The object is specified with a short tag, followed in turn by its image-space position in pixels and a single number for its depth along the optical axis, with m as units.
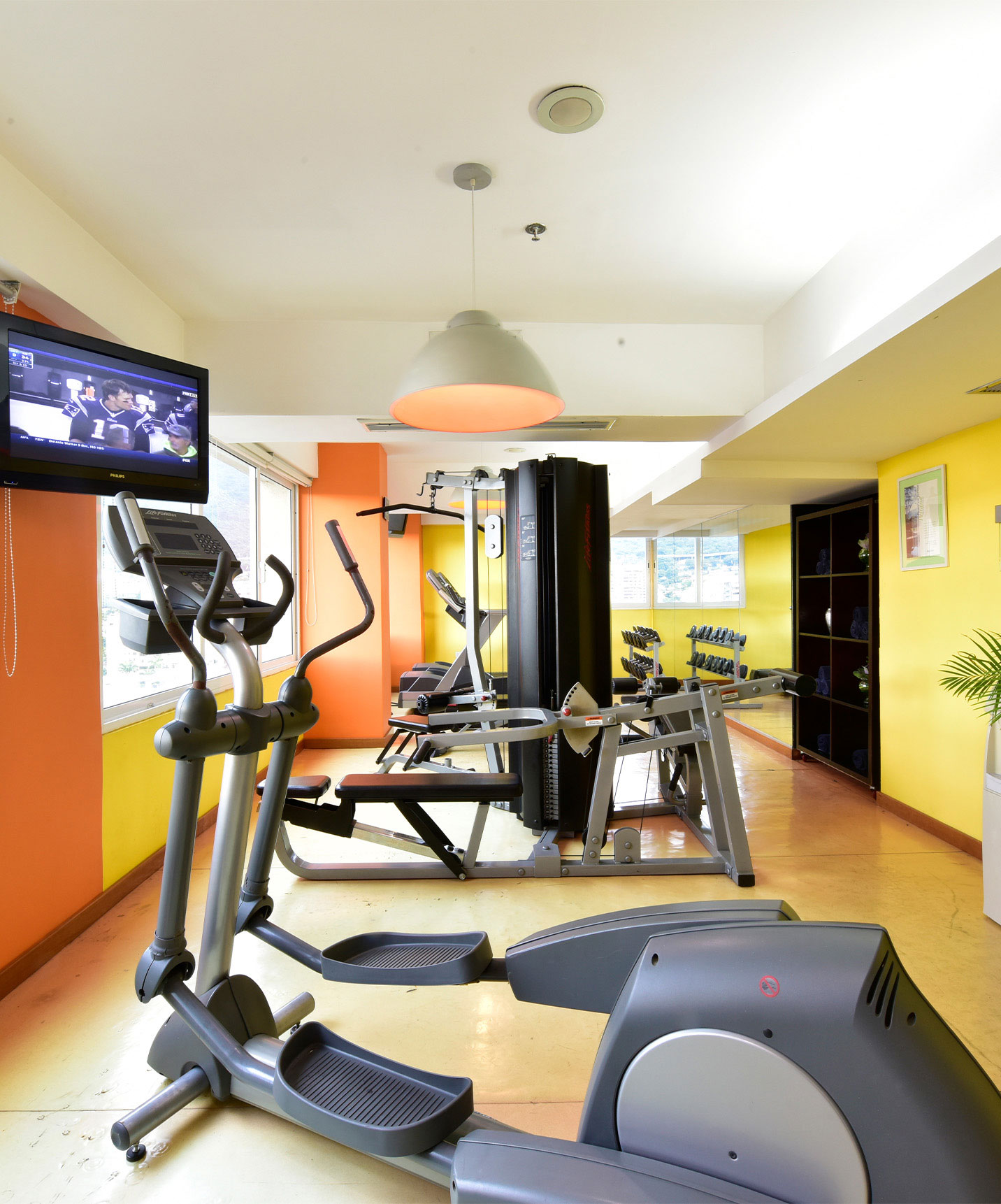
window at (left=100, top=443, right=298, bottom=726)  3.39
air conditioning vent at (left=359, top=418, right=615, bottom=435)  4.11
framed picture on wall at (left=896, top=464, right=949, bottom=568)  3.96
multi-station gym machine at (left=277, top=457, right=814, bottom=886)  3.31
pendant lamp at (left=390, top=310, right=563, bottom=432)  2.35
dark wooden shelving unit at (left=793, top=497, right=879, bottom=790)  4.85
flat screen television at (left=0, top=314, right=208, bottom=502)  2.22
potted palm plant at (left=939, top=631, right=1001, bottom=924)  2.88
